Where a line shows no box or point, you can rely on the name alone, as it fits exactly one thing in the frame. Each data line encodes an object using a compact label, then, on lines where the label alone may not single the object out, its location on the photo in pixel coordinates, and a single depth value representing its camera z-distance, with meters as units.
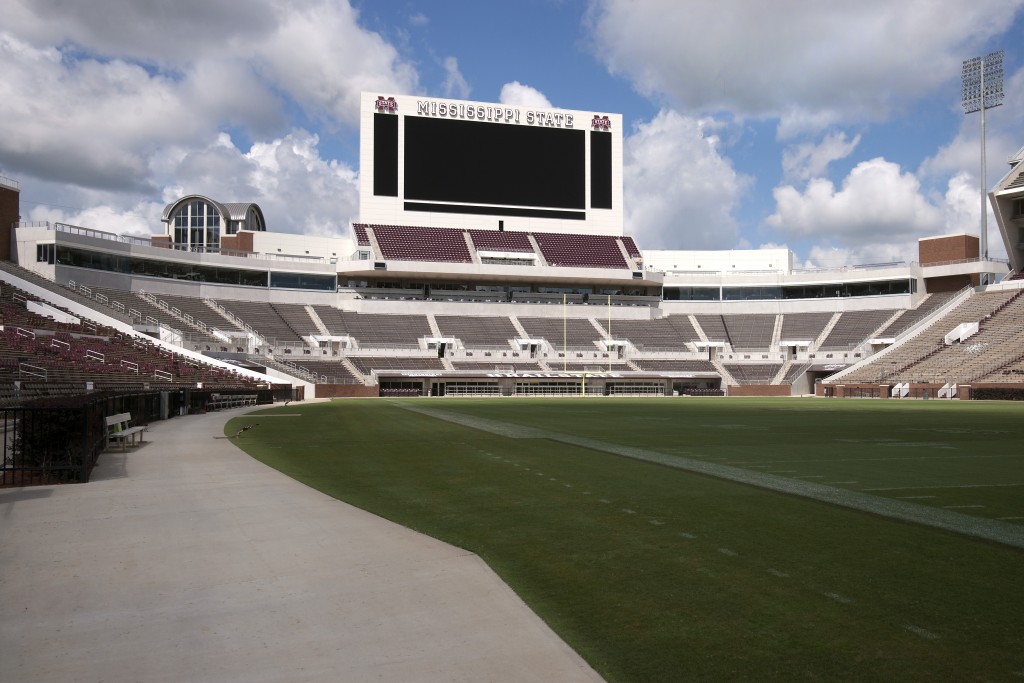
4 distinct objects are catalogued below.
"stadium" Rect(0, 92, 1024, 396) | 71.38
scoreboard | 84.12
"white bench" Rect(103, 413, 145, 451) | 18.34
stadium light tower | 73.62
